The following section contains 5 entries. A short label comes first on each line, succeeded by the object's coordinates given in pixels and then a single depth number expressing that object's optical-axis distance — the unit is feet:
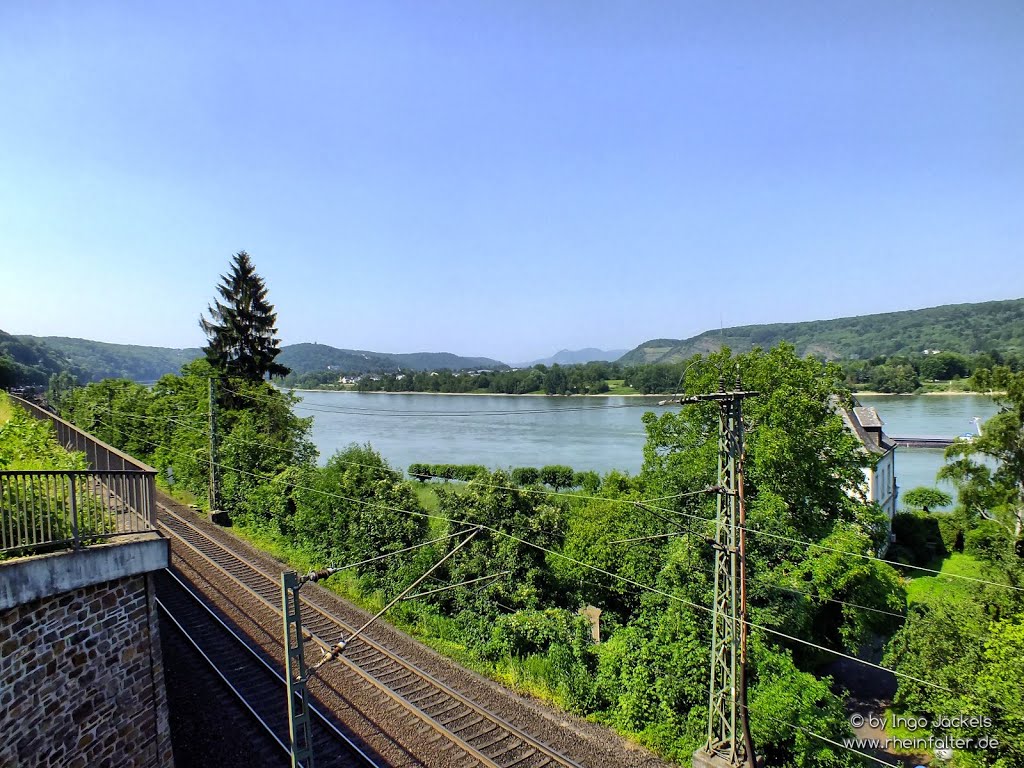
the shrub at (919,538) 86.89
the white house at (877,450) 83.05
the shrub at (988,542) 55.36
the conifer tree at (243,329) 105.09
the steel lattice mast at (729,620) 28.55
